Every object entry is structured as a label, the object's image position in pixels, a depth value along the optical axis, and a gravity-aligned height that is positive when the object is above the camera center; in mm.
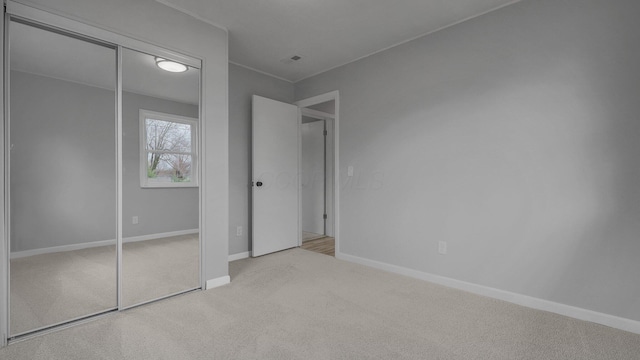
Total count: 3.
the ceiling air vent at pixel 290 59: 3493 +1487
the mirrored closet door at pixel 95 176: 1865 +32
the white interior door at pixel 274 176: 3793 +47
